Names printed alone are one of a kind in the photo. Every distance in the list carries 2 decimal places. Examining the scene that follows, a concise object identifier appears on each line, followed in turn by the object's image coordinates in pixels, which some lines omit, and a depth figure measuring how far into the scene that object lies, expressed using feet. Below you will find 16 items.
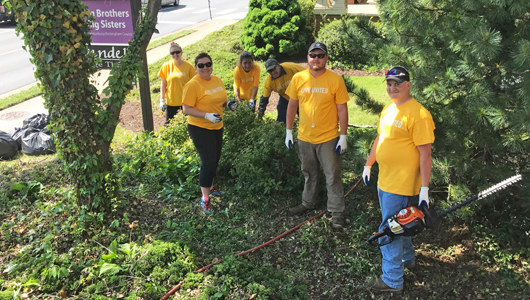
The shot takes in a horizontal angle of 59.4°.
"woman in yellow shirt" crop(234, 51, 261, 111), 20.80
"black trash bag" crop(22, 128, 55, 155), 23.58
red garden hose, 11.88
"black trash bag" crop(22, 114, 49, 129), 24.93
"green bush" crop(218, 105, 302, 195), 16.67
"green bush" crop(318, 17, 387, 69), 14.60
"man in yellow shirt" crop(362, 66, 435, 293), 10.83
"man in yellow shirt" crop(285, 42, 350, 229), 14.05
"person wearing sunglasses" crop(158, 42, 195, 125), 21.17
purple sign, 19.89
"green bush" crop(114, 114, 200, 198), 17.76
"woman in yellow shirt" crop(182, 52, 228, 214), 15.48
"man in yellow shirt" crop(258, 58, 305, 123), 18.90
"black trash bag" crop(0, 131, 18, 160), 23.47
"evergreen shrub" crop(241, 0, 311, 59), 36.86
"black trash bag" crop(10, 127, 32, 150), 24.31
